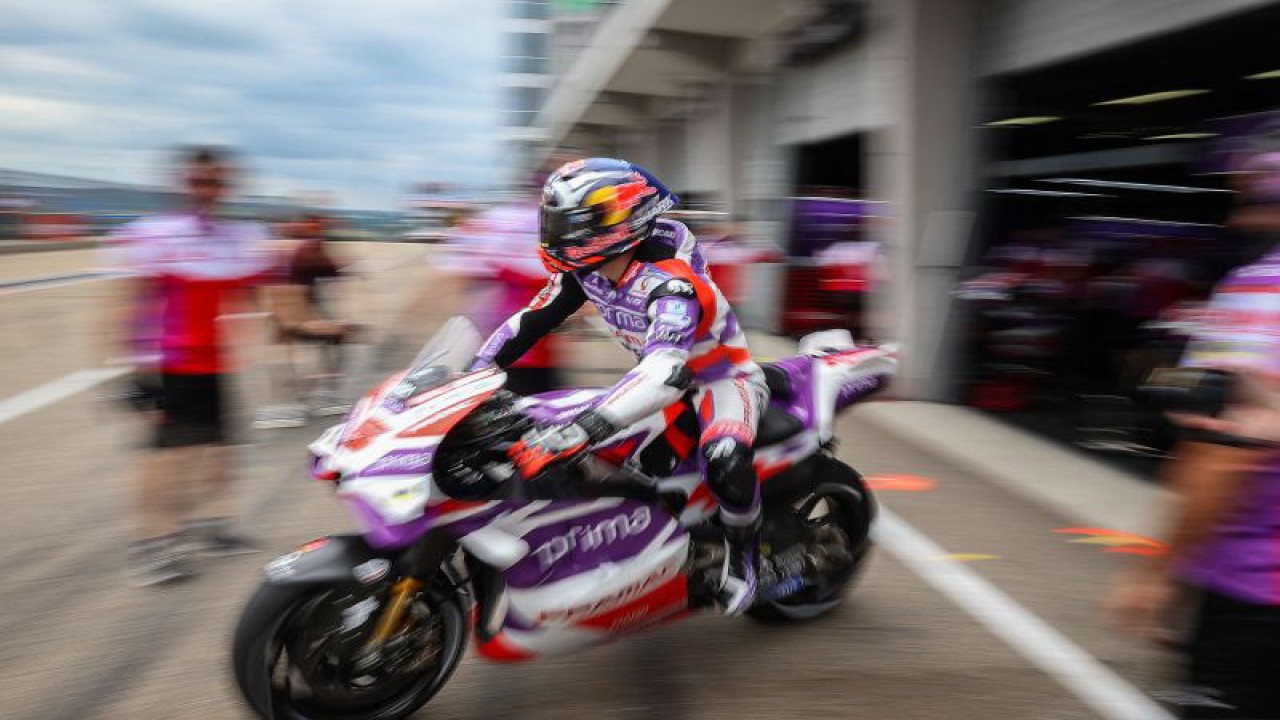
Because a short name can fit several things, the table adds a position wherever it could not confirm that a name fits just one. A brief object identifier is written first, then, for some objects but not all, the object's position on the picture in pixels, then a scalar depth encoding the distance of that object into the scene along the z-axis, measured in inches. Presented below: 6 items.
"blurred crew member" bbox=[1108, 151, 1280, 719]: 86.7
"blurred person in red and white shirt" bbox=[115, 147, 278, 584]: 181.0
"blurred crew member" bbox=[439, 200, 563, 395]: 219.9
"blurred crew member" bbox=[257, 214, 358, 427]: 319.6
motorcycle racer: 116.7
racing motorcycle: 109.3
